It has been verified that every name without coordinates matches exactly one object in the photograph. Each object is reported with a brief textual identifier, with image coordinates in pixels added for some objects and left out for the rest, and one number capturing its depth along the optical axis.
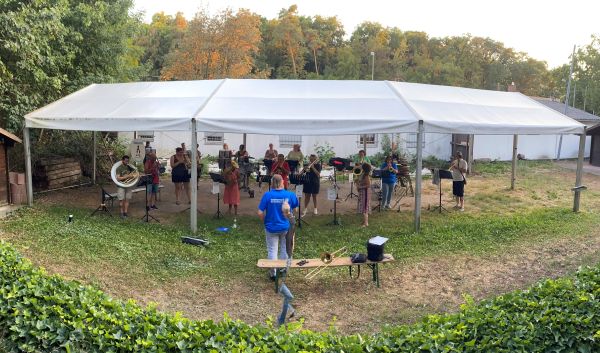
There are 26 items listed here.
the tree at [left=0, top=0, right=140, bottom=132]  12.12
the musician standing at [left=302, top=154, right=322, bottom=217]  11.41
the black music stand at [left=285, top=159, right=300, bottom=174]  13.98
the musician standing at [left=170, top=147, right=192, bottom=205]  12.18
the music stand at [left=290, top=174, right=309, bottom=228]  10.80
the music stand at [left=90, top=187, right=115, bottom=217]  11.14
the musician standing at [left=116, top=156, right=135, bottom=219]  10.89
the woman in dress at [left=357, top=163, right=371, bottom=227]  10.38
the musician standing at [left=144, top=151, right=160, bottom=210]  11.83
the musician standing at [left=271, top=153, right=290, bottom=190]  11.16
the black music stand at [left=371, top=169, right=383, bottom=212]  12.45
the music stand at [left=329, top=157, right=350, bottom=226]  13.60
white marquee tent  9.70
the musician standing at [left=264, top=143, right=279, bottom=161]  15.20
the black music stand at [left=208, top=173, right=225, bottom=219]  10.73
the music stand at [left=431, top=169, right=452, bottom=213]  12.11
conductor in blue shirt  7.10
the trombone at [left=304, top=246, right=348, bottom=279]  7.25
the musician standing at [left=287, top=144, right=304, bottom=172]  14.11
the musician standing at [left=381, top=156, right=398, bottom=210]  12.21
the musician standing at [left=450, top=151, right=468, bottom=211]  12.38
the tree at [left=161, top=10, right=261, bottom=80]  34.34
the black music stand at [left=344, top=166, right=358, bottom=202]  14.02
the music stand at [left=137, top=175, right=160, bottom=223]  10.86
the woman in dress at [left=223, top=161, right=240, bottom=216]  10.99
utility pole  25.84
